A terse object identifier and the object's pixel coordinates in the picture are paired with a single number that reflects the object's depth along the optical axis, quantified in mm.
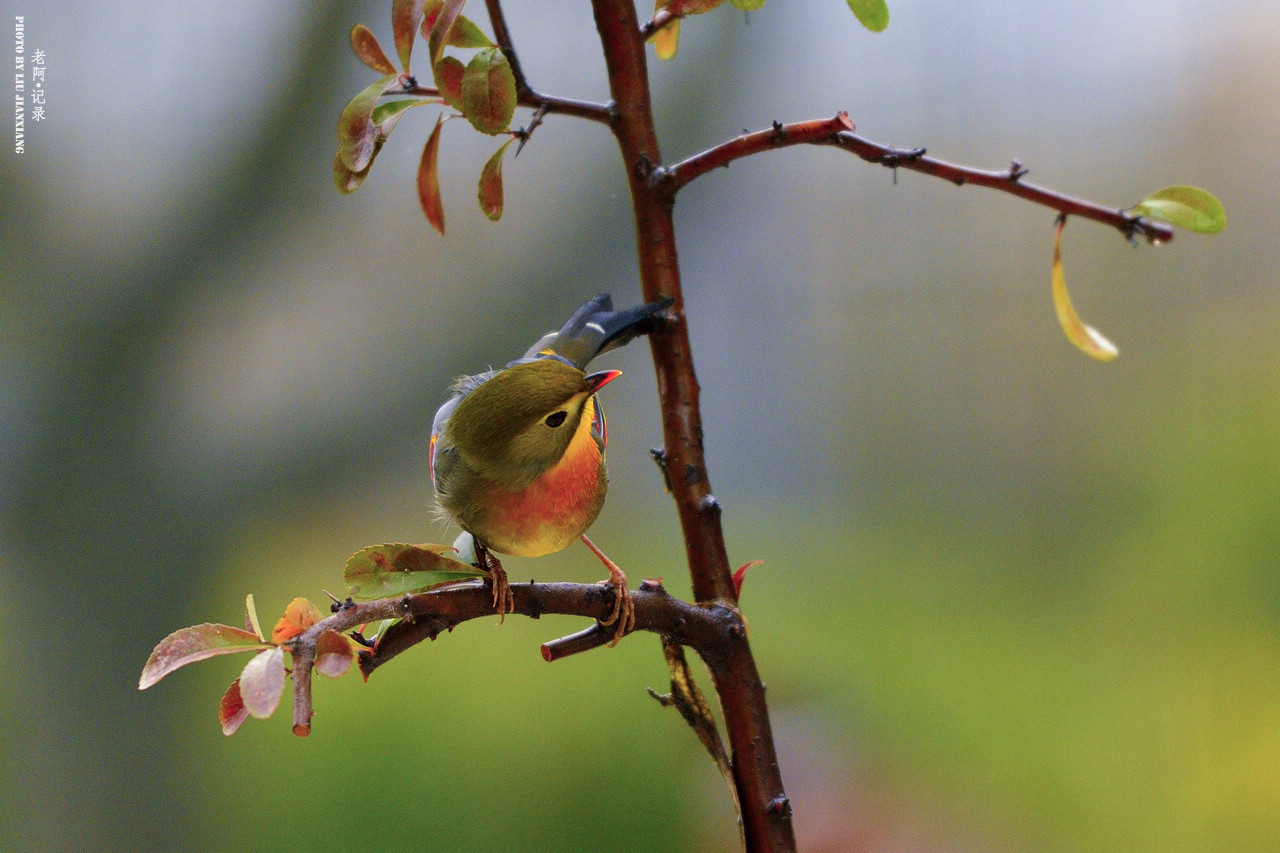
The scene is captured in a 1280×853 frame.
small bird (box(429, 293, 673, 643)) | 4144
